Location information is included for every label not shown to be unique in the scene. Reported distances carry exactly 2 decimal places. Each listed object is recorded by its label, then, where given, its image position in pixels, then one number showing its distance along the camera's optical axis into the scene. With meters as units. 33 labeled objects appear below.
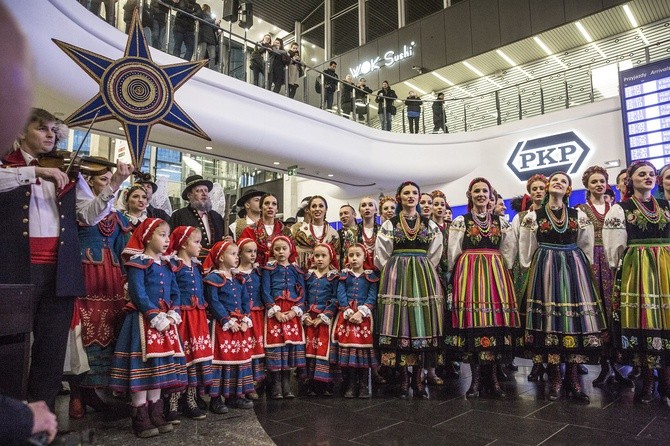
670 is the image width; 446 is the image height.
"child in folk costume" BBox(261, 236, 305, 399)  3.69
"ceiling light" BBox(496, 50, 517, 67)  12.18
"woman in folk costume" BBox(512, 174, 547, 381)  3.70
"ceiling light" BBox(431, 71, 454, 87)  13.48
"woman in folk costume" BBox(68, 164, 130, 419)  2.93
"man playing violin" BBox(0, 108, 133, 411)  2.19
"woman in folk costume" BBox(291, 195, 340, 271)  4.52
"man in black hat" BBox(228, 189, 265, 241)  4.50
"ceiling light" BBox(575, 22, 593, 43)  10.84
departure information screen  7.54
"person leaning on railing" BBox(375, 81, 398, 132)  11.59
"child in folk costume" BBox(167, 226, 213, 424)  3.08
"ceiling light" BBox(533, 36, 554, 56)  11.50
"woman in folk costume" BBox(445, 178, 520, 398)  3.53
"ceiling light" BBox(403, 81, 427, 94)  14.17
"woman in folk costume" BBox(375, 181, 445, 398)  3.62
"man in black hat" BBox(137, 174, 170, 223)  3.81
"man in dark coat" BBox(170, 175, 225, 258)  4.22
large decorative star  2.99
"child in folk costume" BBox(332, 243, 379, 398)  3.69
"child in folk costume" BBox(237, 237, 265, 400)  3.60
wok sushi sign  13.95
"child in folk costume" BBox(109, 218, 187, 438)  2.72
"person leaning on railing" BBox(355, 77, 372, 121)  11.12
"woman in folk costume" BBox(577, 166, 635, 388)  3.81
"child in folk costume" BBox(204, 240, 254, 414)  3.30
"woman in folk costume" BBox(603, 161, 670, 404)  3.26
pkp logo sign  9.74
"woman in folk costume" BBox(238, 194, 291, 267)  4.12
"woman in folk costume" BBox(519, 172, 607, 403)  3.36
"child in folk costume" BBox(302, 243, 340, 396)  3.76
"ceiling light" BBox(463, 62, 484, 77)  12.88
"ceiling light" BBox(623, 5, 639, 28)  10.16
